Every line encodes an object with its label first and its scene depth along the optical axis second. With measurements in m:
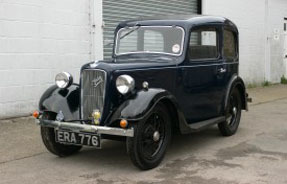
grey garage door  9.52
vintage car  4.61
